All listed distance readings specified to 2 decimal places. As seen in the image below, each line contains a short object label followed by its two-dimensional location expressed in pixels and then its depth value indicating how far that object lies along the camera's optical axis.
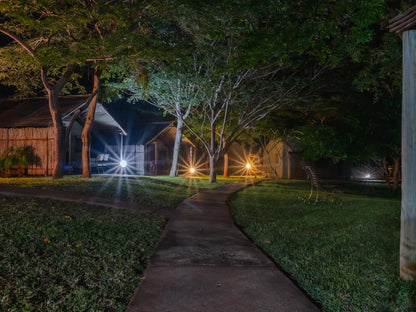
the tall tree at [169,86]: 16.30
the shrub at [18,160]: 15.19
